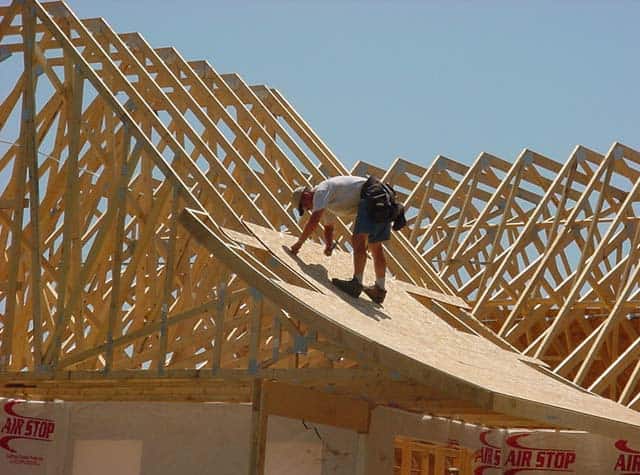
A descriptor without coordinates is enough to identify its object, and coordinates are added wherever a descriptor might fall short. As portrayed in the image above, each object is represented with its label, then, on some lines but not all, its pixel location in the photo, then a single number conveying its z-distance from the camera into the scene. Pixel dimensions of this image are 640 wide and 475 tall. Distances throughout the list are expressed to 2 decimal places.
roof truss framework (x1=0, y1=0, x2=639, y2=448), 13.45
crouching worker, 14.36
